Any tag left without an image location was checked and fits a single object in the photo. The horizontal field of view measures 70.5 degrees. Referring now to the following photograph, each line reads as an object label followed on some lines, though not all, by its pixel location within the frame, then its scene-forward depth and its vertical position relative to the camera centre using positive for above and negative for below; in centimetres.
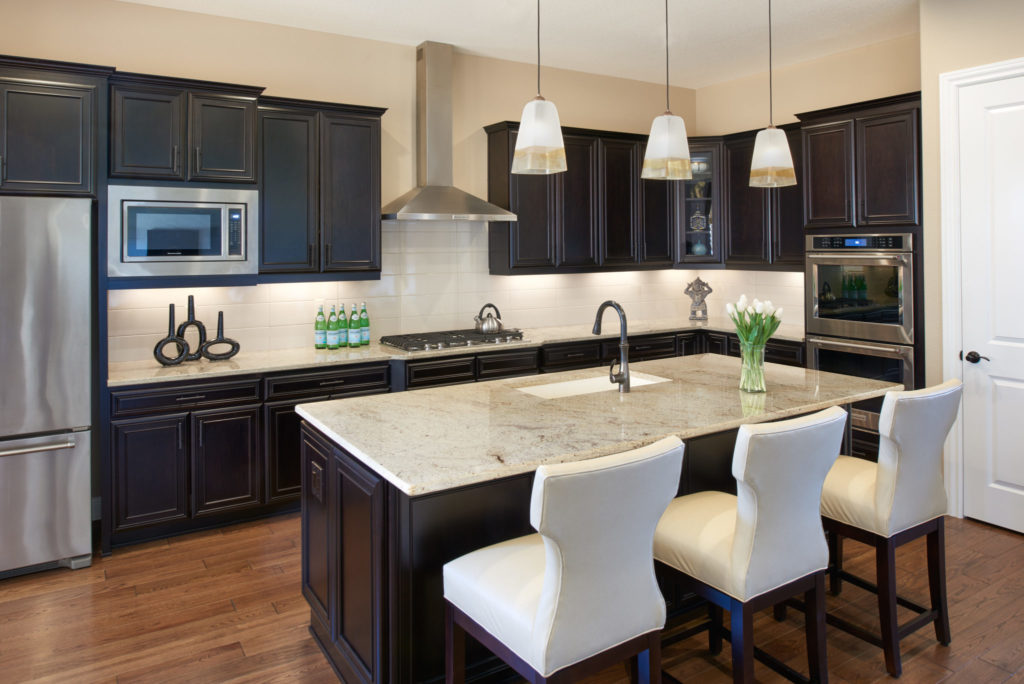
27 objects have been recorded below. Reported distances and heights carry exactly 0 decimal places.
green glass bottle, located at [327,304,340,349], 483 +9
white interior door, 391 +29
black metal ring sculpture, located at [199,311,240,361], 438 +1
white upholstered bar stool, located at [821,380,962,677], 254 -57
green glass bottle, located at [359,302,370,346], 491 +15
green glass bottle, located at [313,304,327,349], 484 +12
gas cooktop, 480 +6
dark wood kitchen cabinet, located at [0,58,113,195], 346 +110
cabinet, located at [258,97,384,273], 443 +103
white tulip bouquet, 305 +6
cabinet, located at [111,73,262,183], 383 +121
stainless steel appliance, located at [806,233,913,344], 442 +39
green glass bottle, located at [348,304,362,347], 488 +11
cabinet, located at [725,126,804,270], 551 +102
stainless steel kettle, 532 +18
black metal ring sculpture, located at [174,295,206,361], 433 +13
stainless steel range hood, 502 +152
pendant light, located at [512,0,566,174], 279 +81
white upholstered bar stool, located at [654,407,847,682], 210 -60
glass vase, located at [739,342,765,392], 313 -9
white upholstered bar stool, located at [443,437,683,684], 174 -62
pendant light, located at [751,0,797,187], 322 +85
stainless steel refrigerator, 340 -14
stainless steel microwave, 385 +66
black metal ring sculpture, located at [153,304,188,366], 420 +2
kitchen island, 218 -40
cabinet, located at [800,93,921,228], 443 +118
